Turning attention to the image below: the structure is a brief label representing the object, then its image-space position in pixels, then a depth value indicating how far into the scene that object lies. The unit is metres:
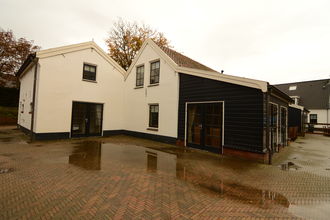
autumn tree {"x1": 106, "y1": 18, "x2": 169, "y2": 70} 20.62
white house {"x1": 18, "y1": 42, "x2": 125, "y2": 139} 9.64
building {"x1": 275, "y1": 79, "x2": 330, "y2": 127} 24.84
